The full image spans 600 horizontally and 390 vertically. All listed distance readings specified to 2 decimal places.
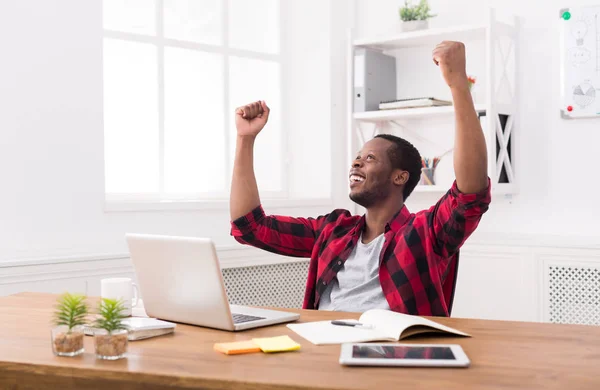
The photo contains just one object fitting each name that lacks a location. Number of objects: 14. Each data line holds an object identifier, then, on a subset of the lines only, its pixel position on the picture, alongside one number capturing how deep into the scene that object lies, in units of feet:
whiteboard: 11.59
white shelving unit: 11.78
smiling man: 6.50
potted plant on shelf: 12.85
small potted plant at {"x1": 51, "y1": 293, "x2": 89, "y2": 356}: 4.92
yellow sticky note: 5.04
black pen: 5.65
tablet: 4.57
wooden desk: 4.28
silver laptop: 5.60
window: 11.79
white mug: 6.40
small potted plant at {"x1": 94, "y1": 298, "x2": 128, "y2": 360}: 4.81
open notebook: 5.30
